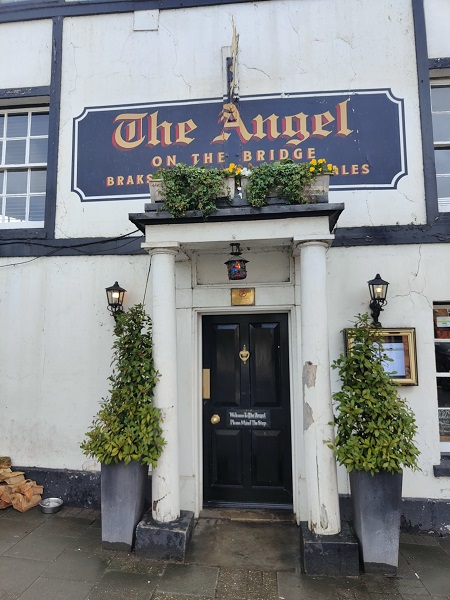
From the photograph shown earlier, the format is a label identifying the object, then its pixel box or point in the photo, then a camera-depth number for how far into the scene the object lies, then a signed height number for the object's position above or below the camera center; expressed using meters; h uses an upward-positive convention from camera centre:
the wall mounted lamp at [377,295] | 4.55 +0.68
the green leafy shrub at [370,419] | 3.60 -0.59
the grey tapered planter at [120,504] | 3.93 -1.42
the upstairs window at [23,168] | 5.80 +2.74
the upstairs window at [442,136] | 5.20 +2.86
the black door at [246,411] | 4.87 -0.67
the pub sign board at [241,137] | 5.00 +2.82
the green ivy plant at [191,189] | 3.93 +1.66
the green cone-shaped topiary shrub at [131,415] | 3.87 -0.56
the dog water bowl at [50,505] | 4.78 -1.74
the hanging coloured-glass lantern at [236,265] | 4.28 +0.98
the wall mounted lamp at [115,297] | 4.86 +0.73
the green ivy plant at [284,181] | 3.88 +1.69
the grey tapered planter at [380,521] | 3.59 -1.49
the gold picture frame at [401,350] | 4.58 +0.05
